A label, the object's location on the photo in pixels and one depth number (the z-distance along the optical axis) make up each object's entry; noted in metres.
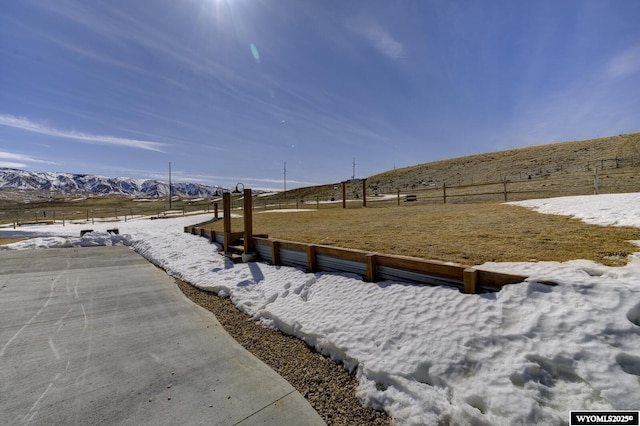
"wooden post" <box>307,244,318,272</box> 5.49
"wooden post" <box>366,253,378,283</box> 4.43
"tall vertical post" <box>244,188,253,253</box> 7.30
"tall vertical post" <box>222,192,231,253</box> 8.25
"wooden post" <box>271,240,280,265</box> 6.50
